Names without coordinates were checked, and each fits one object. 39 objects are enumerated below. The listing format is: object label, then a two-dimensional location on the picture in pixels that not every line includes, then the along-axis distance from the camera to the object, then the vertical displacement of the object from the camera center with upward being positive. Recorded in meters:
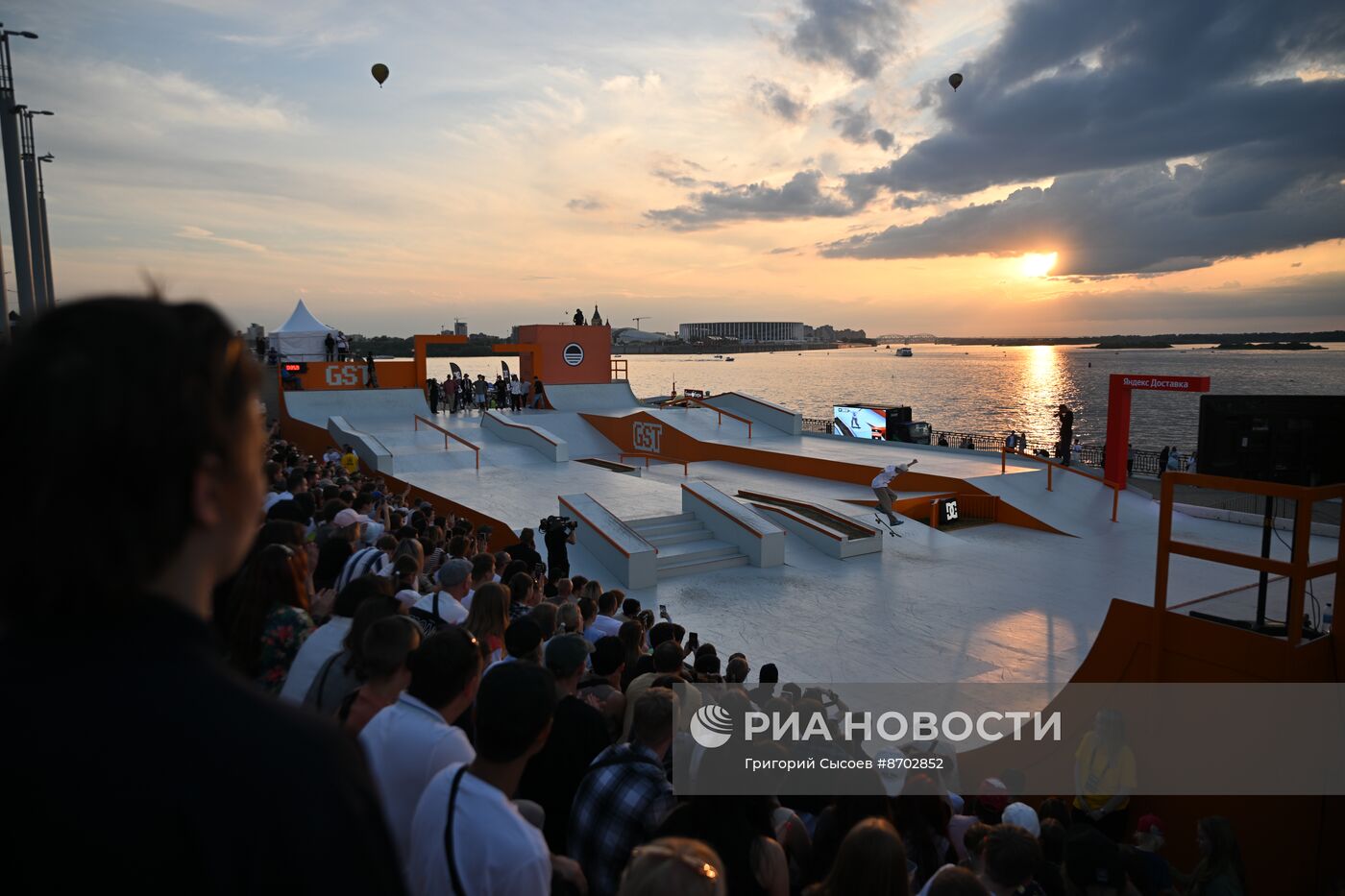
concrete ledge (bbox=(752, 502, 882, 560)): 12.67 -3.08
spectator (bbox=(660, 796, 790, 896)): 2.72 -1.73
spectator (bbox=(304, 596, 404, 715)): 3.13 -1.30
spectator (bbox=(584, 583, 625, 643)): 6.07 -2.17
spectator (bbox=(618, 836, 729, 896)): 1.91 -1.29
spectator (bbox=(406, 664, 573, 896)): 1.99 -1.26
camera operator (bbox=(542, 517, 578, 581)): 10.21 -2.51
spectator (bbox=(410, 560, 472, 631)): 4.70 -1.56
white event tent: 27.83 +0.67
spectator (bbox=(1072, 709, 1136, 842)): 5.20 -2.88
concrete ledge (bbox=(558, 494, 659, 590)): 11.12 -2.80
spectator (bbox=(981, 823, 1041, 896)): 3.12 -2.04
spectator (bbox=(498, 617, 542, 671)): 4.33 -1.58
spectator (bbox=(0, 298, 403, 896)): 0.82 -0.36
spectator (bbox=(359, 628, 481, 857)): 2.36 -1.16
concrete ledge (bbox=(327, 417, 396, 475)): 17.65 -2.18
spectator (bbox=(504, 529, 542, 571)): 8.39 -2.13
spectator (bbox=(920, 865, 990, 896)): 2.54 -1.75
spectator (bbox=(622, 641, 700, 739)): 4.11 -1.87
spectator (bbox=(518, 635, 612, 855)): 3.40 -1.79
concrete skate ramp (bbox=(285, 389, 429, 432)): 24.09 -1.63
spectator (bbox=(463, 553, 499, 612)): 6.48 -1.77
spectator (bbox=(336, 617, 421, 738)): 2.83 -1.13
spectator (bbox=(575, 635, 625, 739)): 4.28 -1.90
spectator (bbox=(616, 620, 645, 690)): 5.30 -2.03
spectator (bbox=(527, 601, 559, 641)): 5.04 -1.71
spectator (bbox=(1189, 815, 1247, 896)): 3.94 -2.62
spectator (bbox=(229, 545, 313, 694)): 3.54 -1.22
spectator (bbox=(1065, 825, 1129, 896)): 3.66 -2.43
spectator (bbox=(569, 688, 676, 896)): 2.96 -1.75
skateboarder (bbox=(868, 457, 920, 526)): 14.45 -2.57
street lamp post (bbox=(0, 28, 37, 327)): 11.52 +2.49
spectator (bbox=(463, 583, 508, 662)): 4.71 -1.58
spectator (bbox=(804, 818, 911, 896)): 2.53 -1.67
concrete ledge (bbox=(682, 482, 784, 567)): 12.22 -2.76
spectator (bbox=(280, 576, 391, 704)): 3.30 -1.28
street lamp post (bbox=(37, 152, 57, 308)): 17.99 +2.72
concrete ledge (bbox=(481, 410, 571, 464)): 20.42 -2.26
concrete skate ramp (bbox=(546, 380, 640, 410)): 28.47 -1.60
